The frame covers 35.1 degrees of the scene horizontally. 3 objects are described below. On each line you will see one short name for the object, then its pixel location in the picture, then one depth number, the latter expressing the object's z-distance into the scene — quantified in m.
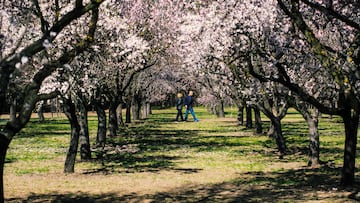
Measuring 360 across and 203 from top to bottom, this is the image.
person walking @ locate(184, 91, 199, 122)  62.19
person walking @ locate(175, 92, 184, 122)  63.08
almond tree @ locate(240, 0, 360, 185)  14.17
